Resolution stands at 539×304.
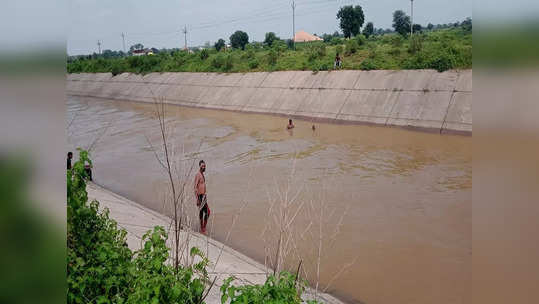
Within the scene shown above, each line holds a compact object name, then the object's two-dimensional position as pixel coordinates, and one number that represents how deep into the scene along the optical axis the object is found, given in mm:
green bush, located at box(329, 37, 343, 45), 34544
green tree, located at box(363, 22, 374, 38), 54538
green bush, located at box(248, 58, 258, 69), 29045
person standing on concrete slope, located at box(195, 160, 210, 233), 7852
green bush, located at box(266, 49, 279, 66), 28692
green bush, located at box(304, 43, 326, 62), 26859
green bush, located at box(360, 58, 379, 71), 22000
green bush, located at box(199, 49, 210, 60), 35875
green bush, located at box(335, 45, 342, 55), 26156
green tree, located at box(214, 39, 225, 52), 50366
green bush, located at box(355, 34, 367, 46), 27384
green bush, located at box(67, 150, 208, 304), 3347
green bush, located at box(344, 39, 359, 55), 26000
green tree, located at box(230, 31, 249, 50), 52000
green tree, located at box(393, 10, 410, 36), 47344
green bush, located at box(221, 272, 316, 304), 3086
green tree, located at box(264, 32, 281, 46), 48125
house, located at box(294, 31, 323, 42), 58844
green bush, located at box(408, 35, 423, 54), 22250
